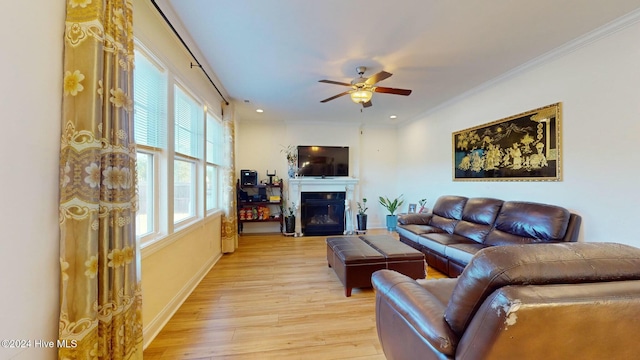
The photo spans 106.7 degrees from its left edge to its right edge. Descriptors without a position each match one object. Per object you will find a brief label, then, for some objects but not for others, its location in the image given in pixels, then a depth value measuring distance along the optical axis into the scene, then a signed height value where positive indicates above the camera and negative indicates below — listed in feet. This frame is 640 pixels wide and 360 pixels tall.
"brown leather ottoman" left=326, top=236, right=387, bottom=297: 8.58 -3.02
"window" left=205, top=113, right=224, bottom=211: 12.10 +1.46
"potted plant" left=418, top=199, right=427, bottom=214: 16.27 -1.49
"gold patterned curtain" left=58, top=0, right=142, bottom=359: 3.57 -0.04
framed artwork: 9.08 +1.54
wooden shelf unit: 17.79 -1.59
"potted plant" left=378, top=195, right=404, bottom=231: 18.76 -1.91
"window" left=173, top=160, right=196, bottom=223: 8.43 -0.19
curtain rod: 6.28 +4.67
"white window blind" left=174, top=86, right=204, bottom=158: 8.49 +2.40
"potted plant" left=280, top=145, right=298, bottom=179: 18.87 +2.13
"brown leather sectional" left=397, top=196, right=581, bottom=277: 8.23 -1.96
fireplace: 18.45 -0.53
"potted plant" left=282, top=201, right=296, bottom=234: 18.03 -2.81
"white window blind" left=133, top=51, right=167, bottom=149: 6.19 +2.30
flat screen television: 18.83 +1.83
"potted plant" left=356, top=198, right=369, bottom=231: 18.79 -2.84
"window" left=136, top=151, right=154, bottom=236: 6.52 -0.24
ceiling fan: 9.56 +3.89
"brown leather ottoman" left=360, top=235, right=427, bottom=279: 8.78 -2.92
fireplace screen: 18.57 -2.29
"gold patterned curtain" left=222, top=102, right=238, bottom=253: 13.20 -0.38
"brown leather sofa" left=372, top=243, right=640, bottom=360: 2.50 -1.32
